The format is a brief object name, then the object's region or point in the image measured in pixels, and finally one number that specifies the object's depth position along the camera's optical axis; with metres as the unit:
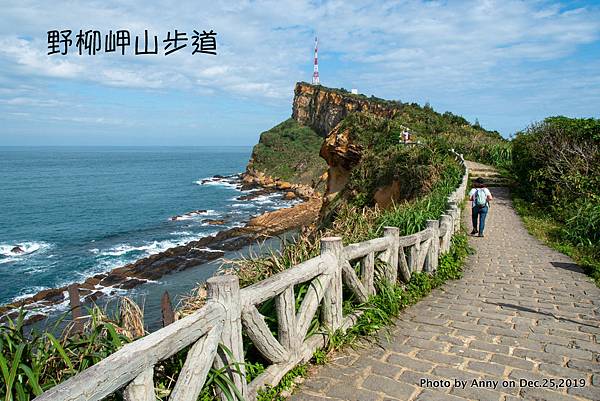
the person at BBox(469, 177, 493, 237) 11.45
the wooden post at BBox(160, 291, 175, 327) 4.08
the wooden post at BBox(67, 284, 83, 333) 3.84
